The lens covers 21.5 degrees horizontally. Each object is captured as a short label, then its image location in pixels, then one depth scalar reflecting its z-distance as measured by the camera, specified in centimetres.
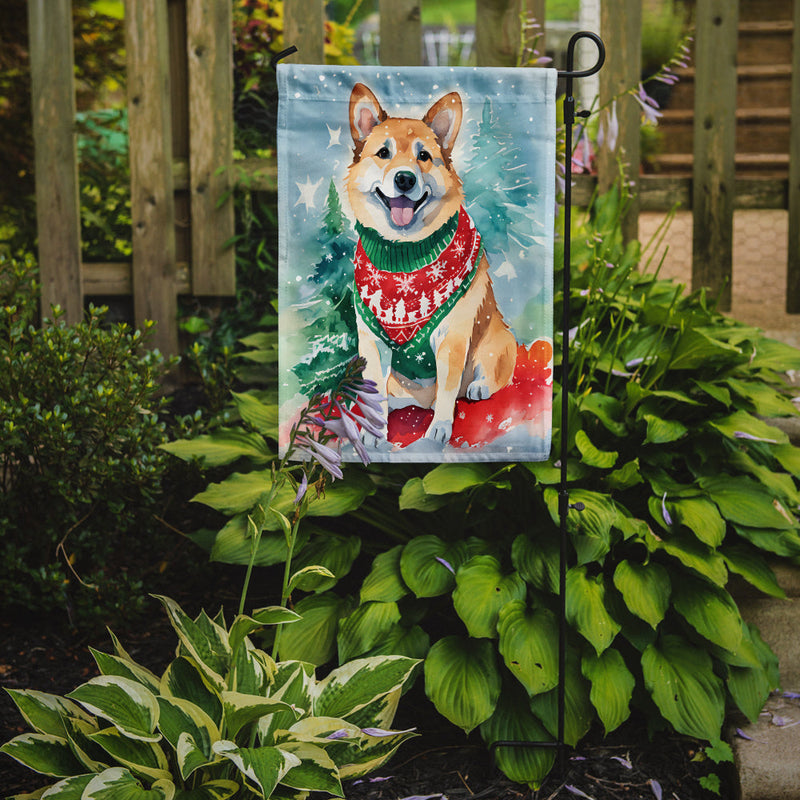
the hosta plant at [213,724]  248
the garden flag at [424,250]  263
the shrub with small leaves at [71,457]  283
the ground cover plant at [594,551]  267
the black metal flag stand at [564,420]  262
